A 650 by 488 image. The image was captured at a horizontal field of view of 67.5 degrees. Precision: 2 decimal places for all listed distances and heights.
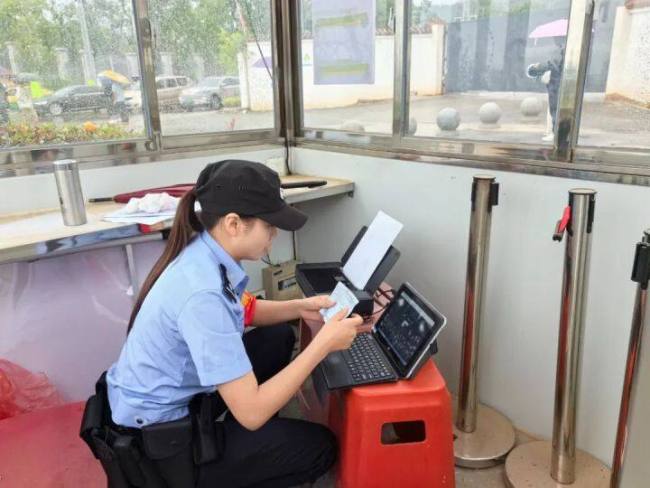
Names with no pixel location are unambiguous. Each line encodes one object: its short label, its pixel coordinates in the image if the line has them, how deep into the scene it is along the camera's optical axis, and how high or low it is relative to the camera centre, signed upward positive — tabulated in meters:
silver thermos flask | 1.53 -0.25
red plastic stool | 1.18 -0.79
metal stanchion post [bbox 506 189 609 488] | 1.24 -0.79
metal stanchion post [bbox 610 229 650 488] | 1.02 -0.65
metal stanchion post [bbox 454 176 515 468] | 1.46 -0.86
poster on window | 1.98 +0.26
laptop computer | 1.23 -0.65
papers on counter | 1.59 -0.33
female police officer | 1.01 -0.50
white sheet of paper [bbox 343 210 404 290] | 1.57 -0.47
